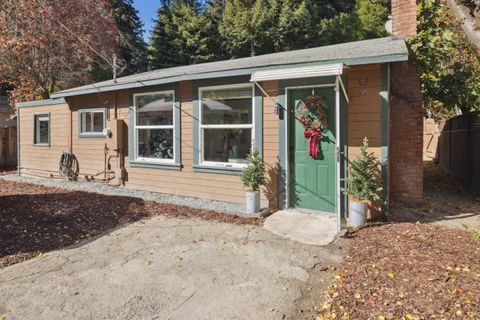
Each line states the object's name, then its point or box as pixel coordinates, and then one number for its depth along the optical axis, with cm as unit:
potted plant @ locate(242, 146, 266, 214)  600
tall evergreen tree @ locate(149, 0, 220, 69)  2309
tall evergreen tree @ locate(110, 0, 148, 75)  2669
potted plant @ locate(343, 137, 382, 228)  497
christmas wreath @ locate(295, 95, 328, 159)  565
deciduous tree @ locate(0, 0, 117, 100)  1495
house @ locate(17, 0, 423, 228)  534
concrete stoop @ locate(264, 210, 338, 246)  477
